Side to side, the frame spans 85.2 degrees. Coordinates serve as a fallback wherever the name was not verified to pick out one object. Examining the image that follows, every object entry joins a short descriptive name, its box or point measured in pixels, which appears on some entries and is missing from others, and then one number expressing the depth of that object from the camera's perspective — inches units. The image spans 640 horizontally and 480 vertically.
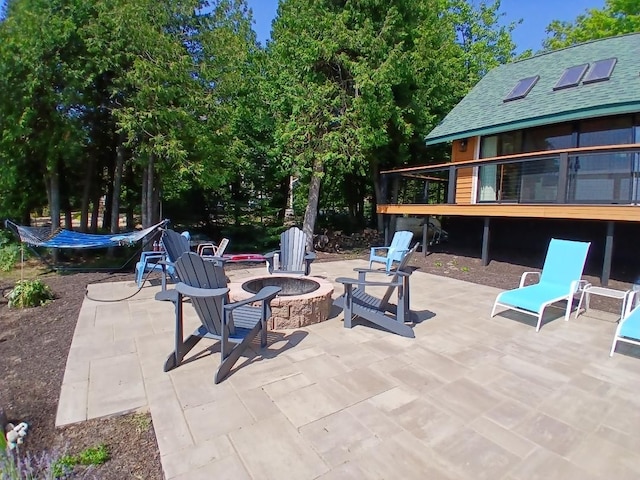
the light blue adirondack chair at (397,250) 277.4
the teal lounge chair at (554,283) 163.9
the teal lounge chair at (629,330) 128.0
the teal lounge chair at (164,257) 197.6
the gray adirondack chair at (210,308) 109.5
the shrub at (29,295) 187.2
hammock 248.4
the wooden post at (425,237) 357.7
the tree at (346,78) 344.5
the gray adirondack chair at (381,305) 149.9
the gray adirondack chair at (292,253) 226.4
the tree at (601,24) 612.7
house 252.5
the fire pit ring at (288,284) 175.5
